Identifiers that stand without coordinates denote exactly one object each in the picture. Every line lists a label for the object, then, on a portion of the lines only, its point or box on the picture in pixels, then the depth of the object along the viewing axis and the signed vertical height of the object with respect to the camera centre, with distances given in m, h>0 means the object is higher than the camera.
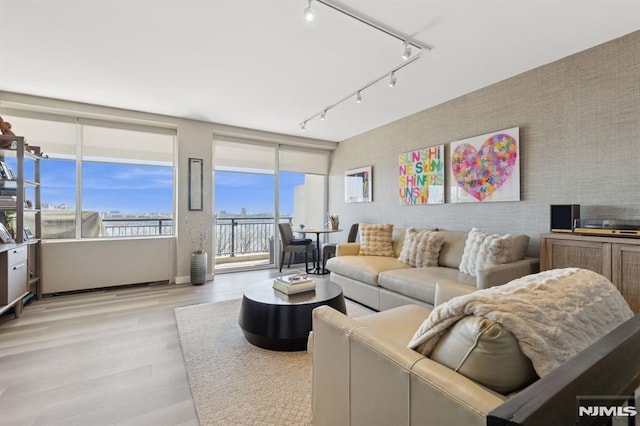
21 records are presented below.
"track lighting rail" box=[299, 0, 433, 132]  2.05 +1.47
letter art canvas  3.89 +0.54
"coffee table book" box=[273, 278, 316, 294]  2.55 -0.68
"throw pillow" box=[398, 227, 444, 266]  3.38 -0.43
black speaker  2.46 -0.02
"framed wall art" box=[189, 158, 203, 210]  4.59 +0.46
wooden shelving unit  2.78 -0.35
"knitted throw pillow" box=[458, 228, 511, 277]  2.64 -0.36
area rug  1.62 -1.14
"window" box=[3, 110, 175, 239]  3.99 +0.57
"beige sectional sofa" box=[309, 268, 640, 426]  0.64 -0.42
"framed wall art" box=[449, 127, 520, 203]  3.10 +0.54
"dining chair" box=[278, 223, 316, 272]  5.20 -0.56
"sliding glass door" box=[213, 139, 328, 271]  5.40 +0.34
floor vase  4.39 -0.88
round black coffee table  2.28 -0.87
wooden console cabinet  2.01 -0.33
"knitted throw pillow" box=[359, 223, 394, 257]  4.04 -0.40
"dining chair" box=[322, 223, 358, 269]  5.09 -0.60
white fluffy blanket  0.79 -0.31
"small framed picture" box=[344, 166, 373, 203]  5.15 +0.52
